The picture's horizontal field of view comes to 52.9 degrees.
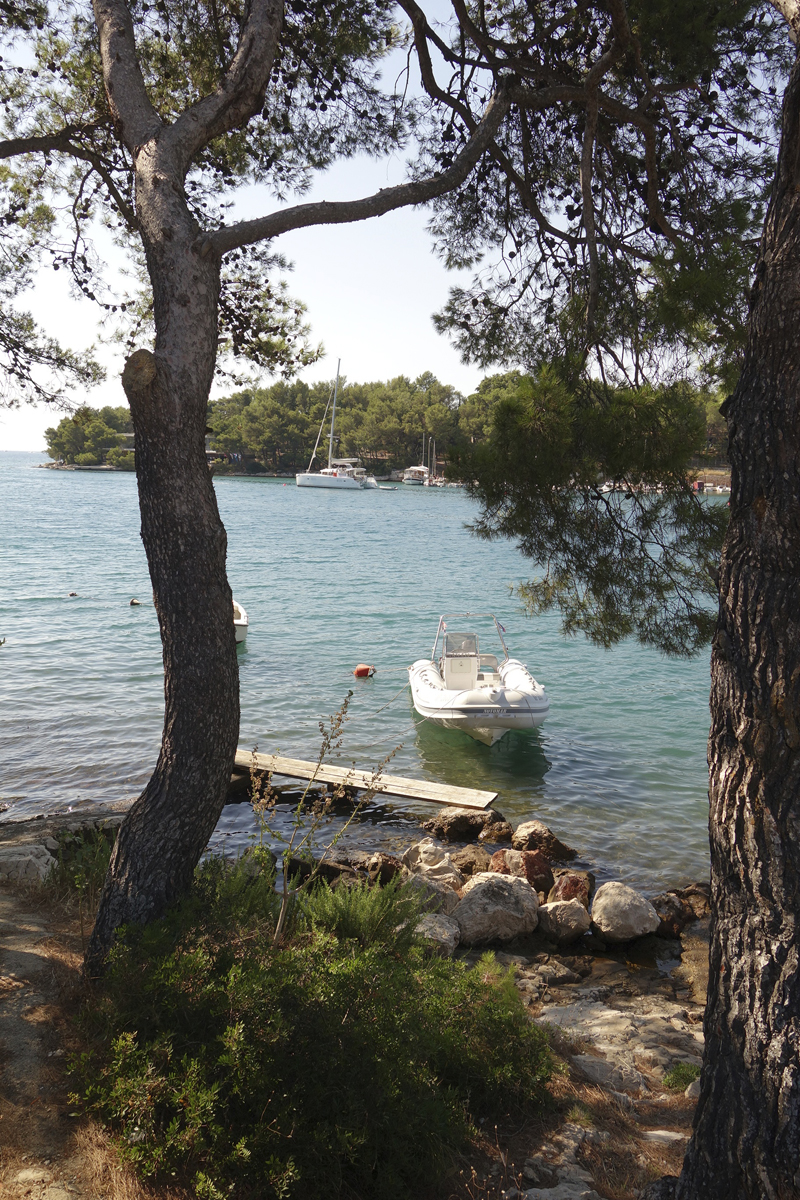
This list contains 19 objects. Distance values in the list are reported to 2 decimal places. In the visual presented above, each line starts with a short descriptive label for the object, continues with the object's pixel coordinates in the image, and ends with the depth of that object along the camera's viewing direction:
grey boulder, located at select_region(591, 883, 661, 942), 6.11
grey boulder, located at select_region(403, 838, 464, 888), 6.76
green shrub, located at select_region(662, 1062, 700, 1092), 3.86
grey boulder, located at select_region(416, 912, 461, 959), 5.34
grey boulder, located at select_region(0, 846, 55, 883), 4.99
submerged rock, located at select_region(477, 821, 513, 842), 8.12
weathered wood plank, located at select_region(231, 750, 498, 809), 8.66
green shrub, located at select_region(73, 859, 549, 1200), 2.51
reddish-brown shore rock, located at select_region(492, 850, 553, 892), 6.86
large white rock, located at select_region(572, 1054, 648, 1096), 3.77
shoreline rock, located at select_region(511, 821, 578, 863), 7.71
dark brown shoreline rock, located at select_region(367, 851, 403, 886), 6.51
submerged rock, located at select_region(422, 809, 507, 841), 8.28
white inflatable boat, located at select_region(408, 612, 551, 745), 10.92
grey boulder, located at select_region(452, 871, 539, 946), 5.97
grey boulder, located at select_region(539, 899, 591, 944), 6.11
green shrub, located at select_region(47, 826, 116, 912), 4.57
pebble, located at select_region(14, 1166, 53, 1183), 2.39
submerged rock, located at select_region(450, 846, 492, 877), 7.25
